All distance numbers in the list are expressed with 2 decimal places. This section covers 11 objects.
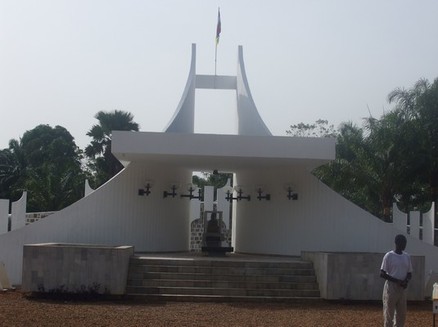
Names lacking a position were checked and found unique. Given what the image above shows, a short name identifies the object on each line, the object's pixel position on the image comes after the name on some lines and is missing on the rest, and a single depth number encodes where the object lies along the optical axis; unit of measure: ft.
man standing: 28.89
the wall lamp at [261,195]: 62.49
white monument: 51.98
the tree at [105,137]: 118.21
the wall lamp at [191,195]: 64.23
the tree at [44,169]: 98.89
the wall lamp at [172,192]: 61.72
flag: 76.13
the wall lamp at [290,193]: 59.52
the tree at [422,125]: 81.46
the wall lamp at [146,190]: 59.06
